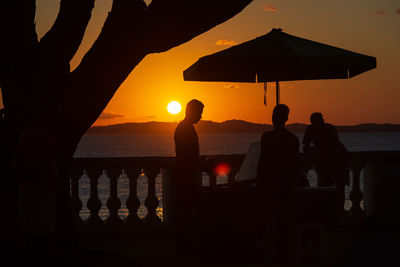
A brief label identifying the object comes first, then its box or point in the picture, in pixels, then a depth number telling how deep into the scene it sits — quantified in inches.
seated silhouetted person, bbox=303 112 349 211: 558.6
